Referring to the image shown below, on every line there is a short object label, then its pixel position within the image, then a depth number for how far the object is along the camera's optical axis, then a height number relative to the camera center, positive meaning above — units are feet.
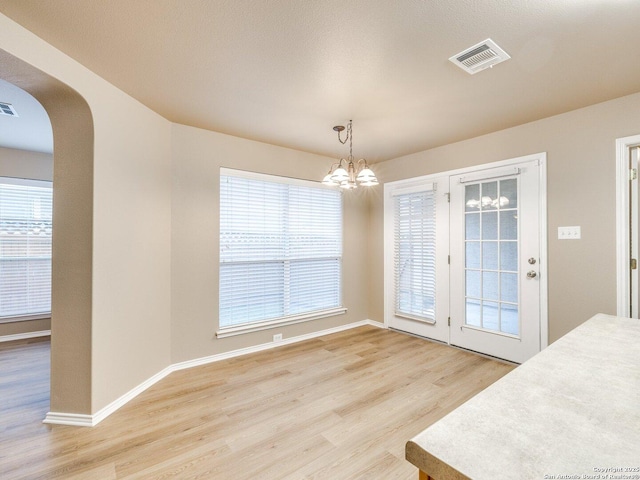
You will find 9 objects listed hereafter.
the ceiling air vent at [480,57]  6.16 +3.93
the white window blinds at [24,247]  13.67 -0.30
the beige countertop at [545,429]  2.08 -1.52
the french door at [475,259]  10.37 -0.66
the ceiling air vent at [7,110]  9.34 +4.15
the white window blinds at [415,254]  13.33 -0.52
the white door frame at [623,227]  8.53 +0.44
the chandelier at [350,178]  8.83 +1.86
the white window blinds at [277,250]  11.61 -0.35
